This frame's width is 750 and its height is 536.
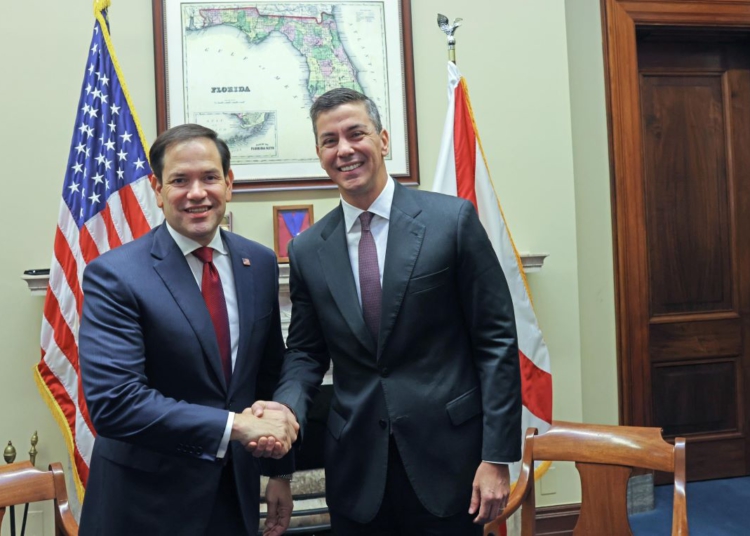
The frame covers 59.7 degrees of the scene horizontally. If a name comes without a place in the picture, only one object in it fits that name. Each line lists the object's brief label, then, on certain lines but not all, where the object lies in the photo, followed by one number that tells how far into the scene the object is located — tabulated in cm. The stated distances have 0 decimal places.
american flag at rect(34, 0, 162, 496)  252
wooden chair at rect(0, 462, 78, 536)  154
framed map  294
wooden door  369
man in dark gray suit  147
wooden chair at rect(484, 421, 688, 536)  170
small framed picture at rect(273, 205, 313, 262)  297
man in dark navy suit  135
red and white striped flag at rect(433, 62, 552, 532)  280
